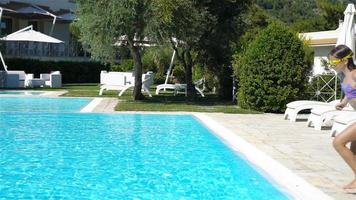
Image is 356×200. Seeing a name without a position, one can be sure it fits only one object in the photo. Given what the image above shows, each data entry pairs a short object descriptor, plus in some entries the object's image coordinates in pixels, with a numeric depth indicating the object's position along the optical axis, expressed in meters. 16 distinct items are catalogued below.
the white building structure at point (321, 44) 22.74
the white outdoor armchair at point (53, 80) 28.62
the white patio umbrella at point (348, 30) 13.29
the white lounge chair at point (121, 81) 21.91
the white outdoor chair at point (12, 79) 27.05
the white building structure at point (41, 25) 37.28
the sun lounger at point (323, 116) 11.48
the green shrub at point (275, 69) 15.80
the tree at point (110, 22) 17.20
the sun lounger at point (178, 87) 22.70
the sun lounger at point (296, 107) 13.14
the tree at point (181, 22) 17.45
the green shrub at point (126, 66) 34.56
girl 5.29
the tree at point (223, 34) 20.53
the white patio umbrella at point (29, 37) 28.97
